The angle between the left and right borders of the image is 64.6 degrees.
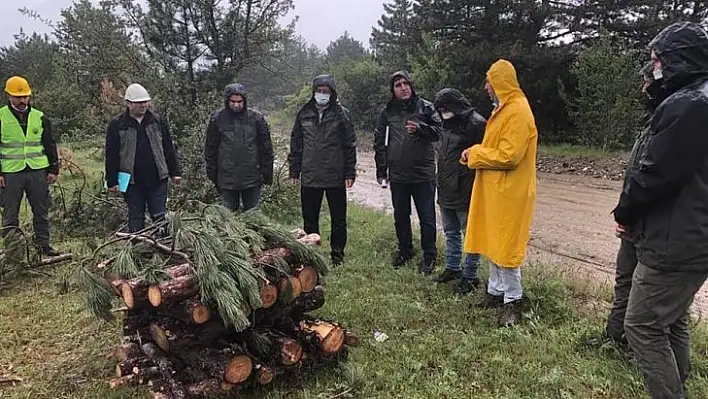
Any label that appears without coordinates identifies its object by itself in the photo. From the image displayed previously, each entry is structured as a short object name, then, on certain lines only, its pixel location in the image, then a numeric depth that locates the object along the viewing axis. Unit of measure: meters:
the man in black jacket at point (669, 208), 2.48
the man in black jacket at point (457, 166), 4.62
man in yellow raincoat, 3.91
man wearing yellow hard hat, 5.64
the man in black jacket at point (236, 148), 5.44
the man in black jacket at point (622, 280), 3.15
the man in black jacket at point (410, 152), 5.20
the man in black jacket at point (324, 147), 5.35
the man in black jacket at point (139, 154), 5.32
